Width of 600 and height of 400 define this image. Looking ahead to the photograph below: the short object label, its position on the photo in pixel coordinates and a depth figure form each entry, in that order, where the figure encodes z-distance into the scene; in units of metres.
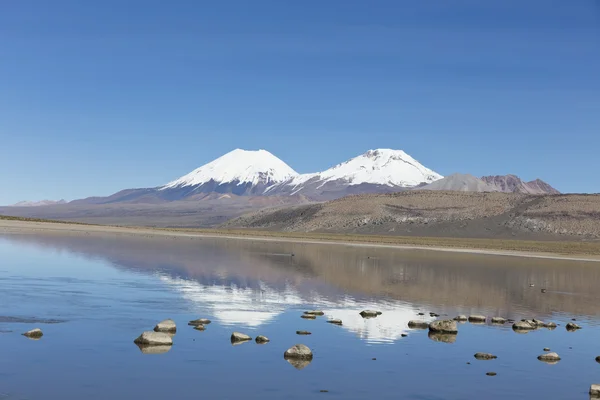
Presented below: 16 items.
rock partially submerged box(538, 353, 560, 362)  24.52
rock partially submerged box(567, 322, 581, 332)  31.59
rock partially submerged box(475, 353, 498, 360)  24.39
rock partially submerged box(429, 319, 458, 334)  28.77
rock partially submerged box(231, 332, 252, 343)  25.11
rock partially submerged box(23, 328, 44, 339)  24.08
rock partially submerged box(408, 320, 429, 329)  30.02
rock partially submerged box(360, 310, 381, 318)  32.09
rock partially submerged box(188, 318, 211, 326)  27.94
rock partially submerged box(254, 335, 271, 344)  25.21
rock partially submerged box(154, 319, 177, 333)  26.05
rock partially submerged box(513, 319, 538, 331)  30.98
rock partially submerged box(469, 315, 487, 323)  32.78
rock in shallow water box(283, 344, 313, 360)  22.97
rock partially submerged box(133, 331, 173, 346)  23.88
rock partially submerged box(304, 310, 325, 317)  31.81
